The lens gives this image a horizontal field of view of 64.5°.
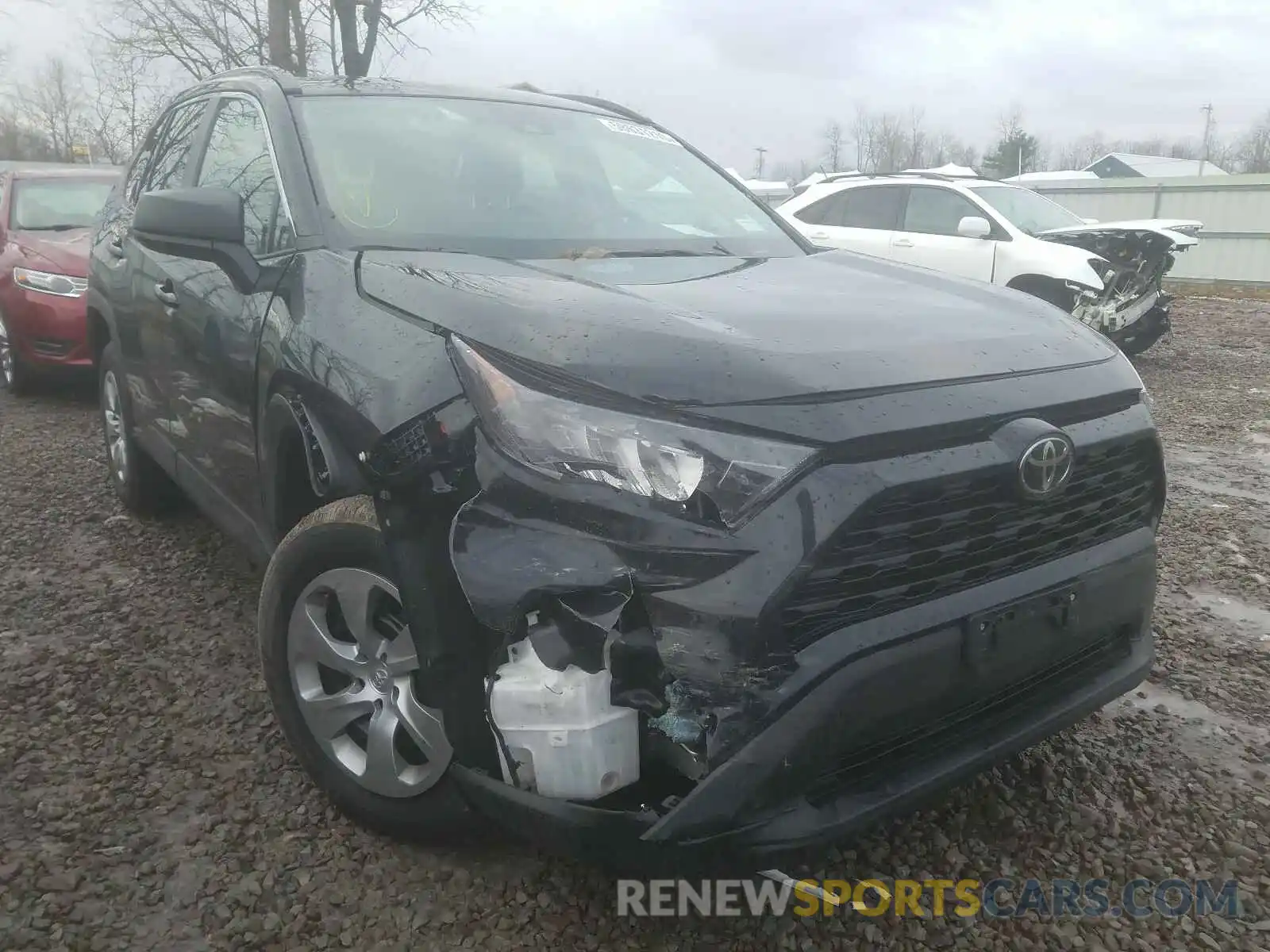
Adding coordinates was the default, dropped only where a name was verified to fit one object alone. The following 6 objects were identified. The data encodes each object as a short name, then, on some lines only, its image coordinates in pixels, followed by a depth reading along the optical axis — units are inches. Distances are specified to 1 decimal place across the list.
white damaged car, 348.5
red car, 270.7
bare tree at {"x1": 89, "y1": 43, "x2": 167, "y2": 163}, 831.1
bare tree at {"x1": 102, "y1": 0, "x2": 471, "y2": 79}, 722.8
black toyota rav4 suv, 66.6
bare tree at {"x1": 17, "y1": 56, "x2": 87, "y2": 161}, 1882.4
